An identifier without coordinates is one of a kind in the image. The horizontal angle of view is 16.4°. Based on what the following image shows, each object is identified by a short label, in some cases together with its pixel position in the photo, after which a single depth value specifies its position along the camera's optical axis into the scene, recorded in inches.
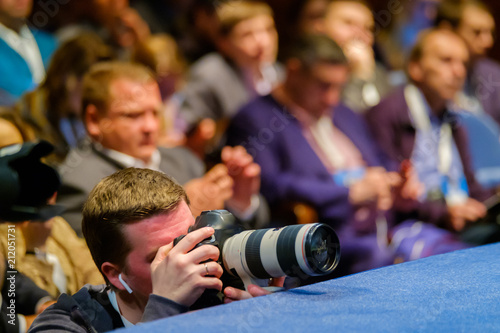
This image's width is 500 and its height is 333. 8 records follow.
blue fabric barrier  125.6
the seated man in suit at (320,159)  200.8
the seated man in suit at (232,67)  239.1
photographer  135.0
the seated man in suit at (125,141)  173.1
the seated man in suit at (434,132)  236.1
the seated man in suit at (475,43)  300.6
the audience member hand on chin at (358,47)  265.6
